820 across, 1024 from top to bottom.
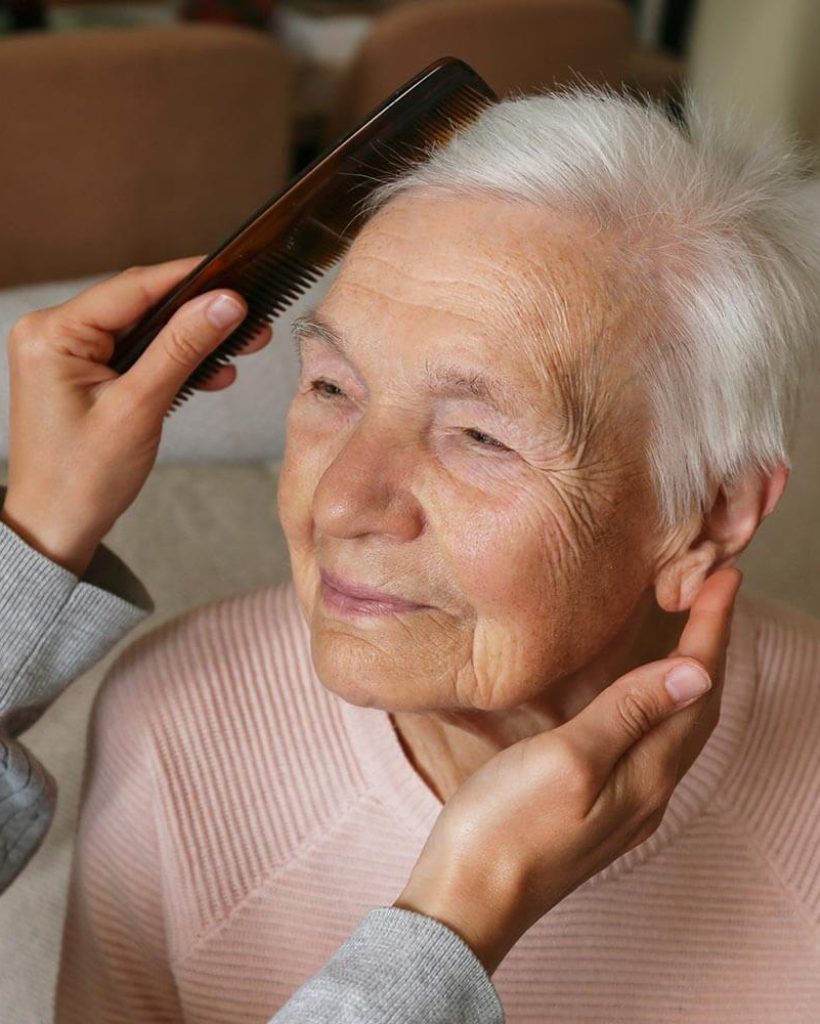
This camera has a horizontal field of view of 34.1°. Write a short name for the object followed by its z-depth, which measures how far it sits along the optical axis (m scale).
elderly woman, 1.07
